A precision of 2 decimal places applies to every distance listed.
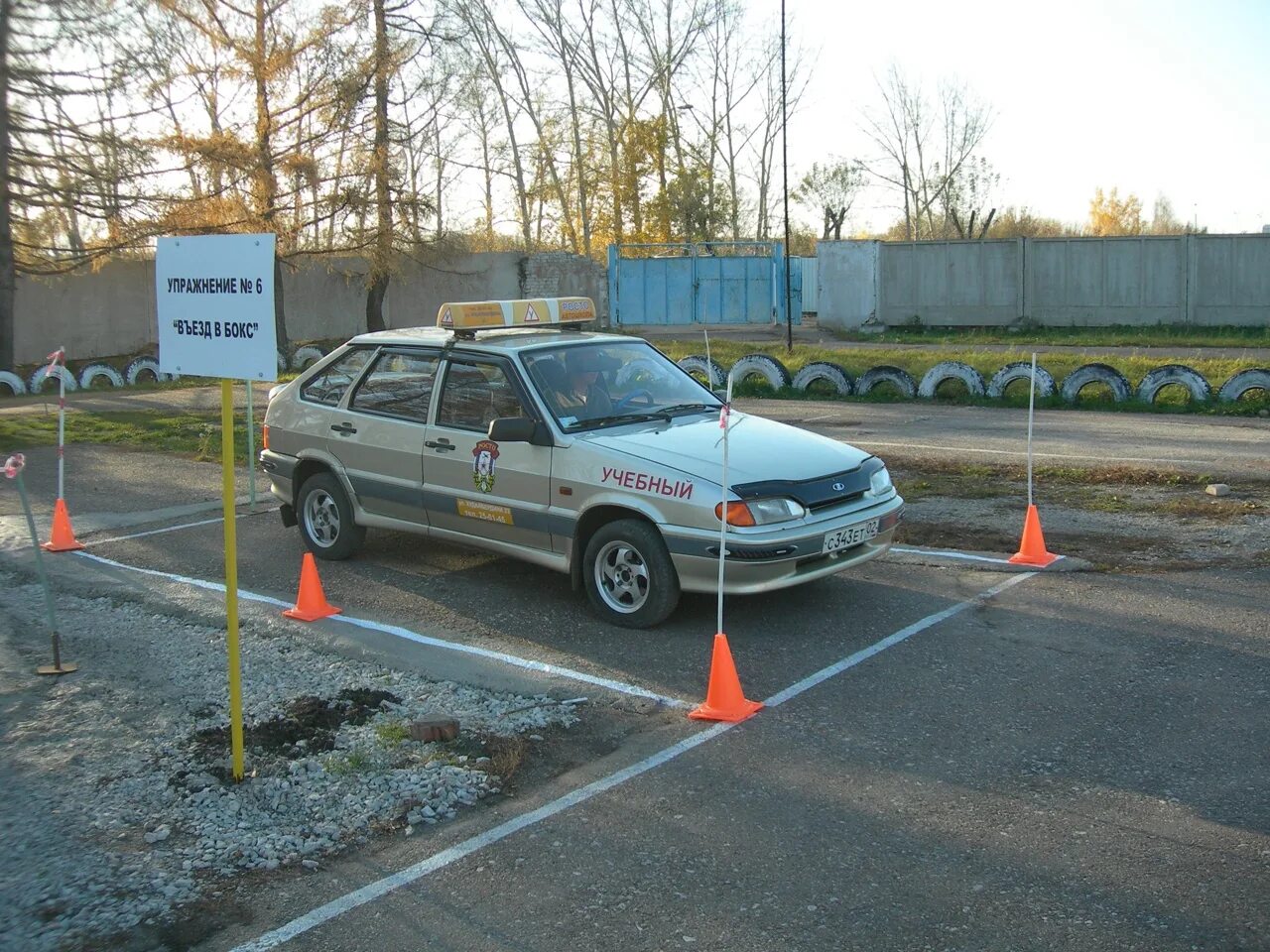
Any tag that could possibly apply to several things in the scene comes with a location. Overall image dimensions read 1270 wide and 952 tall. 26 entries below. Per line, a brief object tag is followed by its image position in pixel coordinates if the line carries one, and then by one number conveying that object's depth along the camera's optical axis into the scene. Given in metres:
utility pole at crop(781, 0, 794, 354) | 24.58
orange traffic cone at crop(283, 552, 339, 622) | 7.57
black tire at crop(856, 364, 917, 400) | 18.44
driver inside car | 7.66
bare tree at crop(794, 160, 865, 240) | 56.75
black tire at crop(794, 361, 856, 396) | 19.03
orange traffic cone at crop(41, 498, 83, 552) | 9.62
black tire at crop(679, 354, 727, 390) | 19.20
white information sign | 4.84
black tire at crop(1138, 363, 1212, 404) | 16.22
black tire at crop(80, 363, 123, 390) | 26.61
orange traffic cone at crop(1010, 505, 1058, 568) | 8.29
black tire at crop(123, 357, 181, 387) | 27.28
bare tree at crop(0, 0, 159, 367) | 18.98
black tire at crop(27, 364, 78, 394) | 26.10
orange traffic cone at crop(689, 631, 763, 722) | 5.68
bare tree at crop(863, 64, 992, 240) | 58.53
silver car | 6.77
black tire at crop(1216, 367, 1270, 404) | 15.89
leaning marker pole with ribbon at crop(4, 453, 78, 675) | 6.46
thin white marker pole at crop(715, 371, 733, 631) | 5.79
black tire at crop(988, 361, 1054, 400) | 17.67
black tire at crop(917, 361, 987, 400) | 17.84
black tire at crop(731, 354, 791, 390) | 19.61
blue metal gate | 33.34
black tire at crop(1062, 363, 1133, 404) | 16.86
